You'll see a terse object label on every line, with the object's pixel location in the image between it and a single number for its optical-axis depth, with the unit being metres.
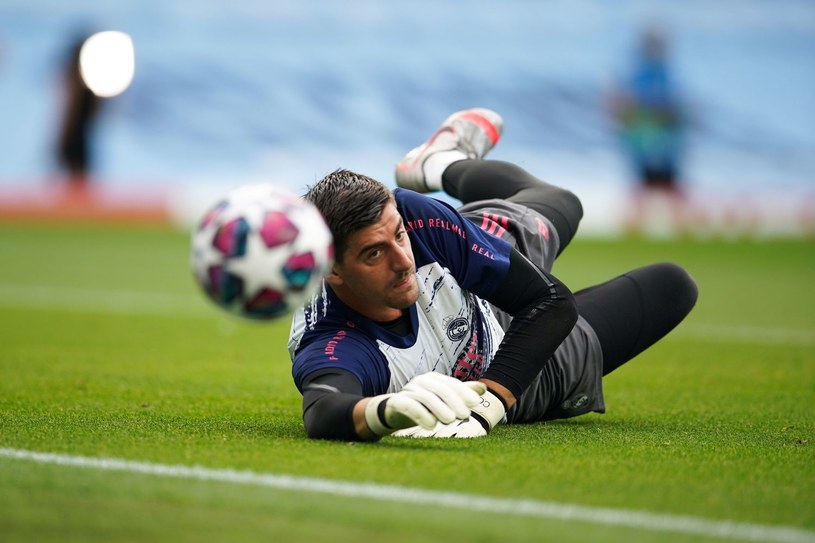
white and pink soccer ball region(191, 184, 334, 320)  8.38
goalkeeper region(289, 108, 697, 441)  9.22
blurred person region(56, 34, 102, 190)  45.72
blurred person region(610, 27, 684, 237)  45.50
